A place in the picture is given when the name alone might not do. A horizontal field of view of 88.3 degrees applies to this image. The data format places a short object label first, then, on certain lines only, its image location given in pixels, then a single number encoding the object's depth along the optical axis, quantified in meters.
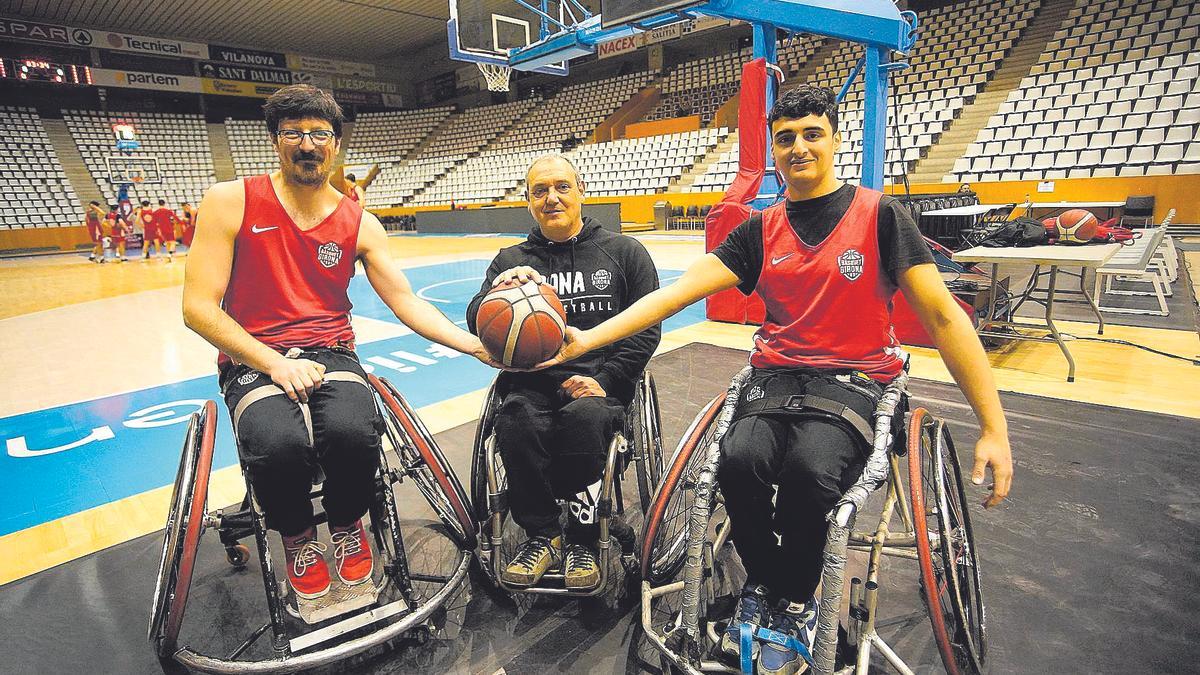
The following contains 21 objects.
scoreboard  17.84
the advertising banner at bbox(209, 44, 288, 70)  21.81
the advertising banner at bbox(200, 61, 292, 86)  21.83
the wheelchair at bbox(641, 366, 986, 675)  1.35
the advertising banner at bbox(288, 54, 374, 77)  23.33
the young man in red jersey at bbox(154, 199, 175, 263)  13.98
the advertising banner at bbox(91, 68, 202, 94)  19.92
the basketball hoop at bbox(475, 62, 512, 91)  10.37
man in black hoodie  1.98
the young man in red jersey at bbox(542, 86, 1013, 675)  1.51
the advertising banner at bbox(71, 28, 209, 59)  18.89
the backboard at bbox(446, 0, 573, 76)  7.70
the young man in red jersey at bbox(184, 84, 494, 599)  1.75
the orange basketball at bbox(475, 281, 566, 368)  1.88
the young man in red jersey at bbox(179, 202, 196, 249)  16.06
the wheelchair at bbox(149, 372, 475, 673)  1.61
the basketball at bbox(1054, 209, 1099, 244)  4.34
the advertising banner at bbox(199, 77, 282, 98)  22.00
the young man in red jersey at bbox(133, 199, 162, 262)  13.77
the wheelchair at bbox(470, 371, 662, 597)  1.93
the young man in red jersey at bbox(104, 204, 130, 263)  13.66
